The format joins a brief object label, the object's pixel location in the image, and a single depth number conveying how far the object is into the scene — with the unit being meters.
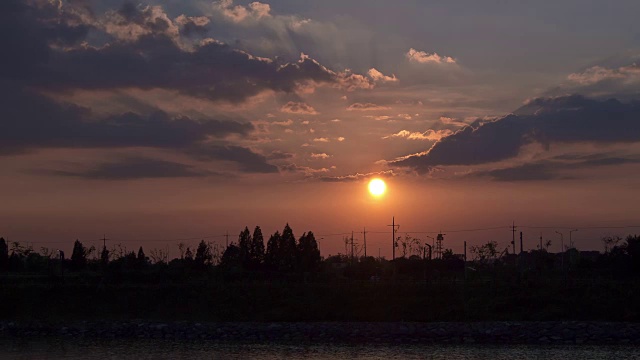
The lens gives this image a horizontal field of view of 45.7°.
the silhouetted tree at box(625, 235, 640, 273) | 76.88
